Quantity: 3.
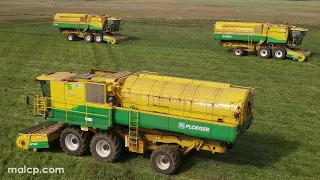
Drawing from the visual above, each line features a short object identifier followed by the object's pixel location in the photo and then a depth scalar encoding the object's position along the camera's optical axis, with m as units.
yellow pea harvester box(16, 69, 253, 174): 11.31
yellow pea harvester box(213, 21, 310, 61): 31.08
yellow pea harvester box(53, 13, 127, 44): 37.72
